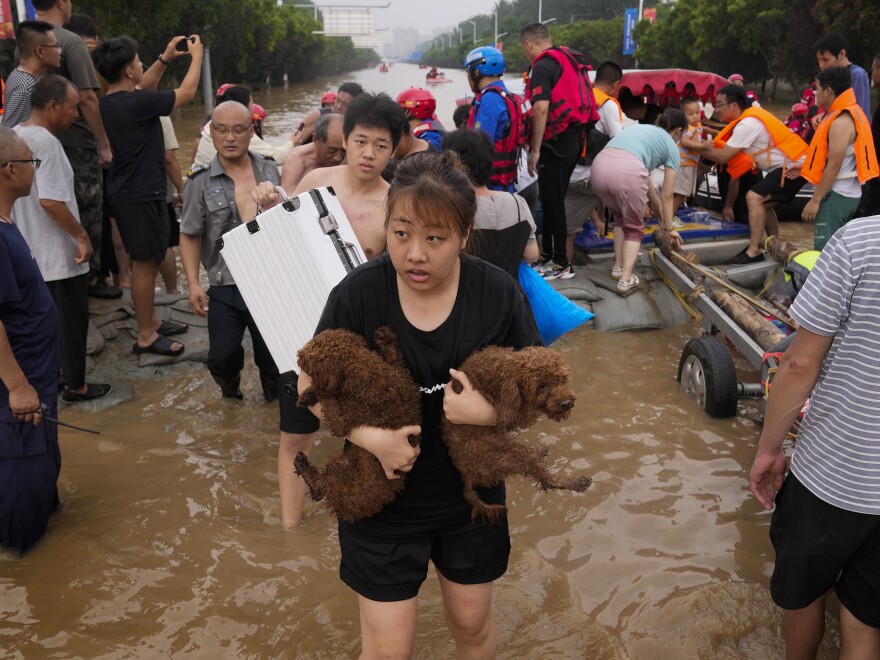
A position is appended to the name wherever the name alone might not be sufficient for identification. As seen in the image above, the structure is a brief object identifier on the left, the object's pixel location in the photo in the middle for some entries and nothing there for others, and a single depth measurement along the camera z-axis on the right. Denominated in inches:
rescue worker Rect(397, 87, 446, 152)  230.2
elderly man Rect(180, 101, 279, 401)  168.2
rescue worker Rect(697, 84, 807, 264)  298.0
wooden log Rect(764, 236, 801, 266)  253.9
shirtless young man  136.4
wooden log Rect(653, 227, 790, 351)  195.8
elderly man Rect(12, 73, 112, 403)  174.6
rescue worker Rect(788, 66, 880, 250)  249.3
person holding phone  214.8
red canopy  427.8
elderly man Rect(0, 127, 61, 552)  131.3
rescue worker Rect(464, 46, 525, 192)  239.0
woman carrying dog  81.7
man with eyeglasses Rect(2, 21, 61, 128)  202.4
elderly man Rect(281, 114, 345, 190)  189.9
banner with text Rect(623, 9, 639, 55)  1720.0
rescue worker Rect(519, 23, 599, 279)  261.0
